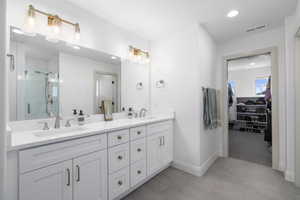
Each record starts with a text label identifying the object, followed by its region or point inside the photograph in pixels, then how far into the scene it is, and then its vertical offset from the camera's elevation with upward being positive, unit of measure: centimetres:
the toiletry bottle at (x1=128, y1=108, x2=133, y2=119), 251 -24
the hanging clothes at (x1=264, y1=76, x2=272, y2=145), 323 -46
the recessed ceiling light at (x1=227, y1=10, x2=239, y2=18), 197 +125
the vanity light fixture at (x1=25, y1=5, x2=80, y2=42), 139 +83
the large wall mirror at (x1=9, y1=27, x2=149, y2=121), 144 +27
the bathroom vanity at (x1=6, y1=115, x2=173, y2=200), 99 -58
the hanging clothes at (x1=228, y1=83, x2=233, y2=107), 509 +11
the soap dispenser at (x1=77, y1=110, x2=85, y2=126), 181 -25
